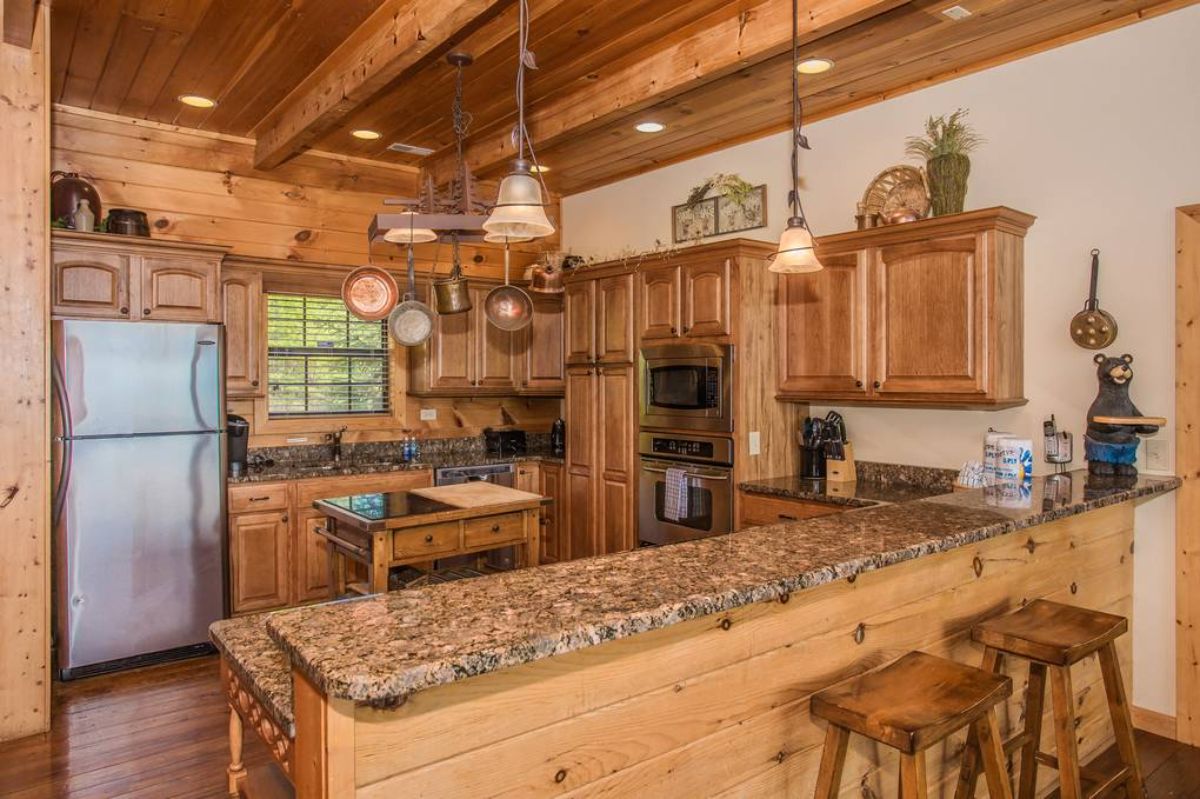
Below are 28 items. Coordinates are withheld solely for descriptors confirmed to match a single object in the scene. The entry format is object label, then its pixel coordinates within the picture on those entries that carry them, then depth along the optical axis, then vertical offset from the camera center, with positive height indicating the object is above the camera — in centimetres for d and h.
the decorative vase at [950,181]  346 +94
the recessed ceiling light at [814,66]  347 +147
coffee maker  450 -26
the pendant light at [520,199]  231 +58
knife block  409 -39
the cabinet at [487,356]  532 +28
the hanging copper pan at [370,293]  408 +54
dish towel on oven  434 -56
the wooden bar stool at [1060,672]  211 -78
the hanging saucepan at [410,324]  397 +36
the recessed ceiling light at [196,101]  411 +156
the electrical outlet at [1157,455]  310 -24
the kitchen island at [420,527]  328 -58
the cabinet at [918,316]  333 +36
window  503 +24
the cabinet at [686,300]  415 +52
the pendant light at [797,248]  254 +48
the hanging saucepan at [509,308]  419 +47
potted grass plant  346 +102
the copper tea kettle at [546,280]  523 +77
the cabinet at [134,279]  388 +60
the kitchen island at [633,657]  119 -51
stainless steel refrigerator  370 -46
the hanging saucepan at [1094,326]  319 +28
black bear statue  308 -12
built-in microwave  409 +4
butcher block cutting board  363 -48
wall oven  412 -51
